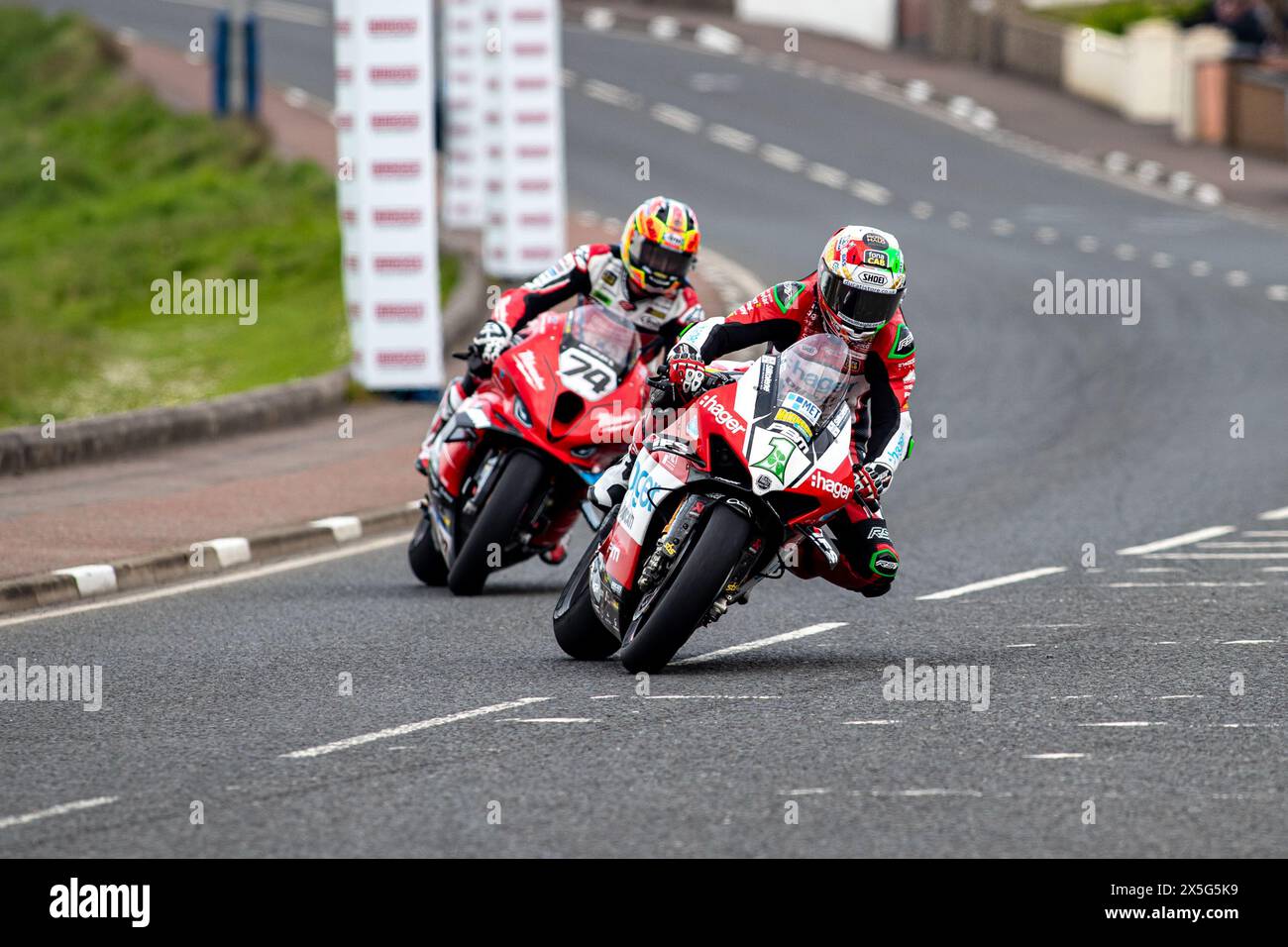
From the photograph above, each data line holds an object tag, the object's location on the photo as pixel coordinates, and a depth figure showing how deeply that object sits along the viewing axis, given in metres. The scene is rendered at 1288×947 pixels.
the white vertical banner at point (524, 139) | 29.22
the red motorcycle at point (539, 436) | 12.01
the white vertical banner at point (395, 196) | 21.69
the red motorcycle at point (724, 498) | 9.40
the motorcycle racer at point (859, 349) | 9.85
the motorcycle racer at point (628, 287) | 11.89
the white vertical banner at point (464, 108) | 32.81
